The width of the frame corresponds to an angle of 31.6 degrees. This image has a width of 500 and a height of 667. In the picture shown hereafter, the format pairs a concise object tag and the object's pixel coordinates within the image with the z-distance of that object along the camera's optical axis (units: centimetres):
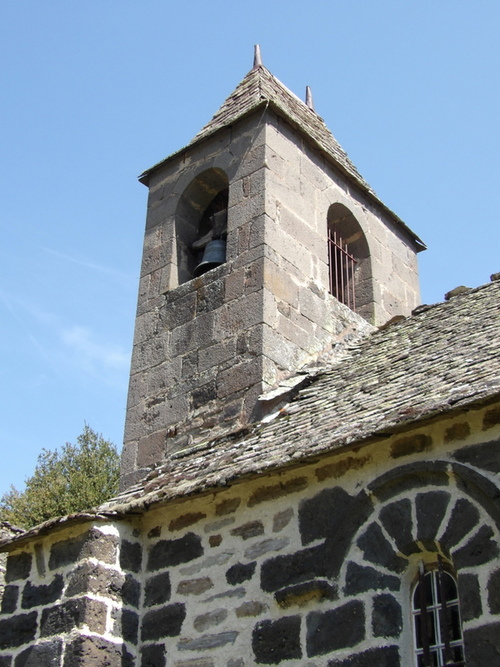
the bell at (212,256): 881
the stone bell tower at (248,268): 786
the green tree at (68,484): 1745
